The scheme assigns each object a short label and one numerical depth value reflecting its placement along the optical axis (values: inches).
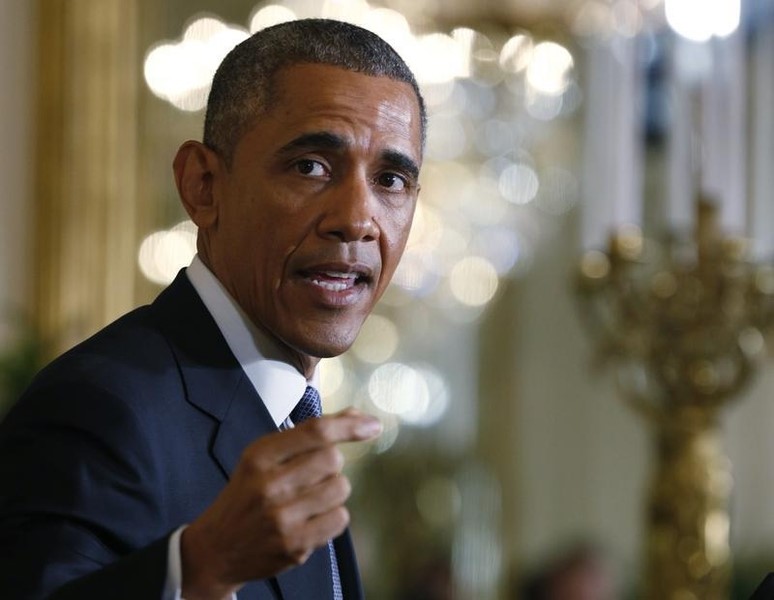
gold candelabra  267.5
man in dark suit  171.7
